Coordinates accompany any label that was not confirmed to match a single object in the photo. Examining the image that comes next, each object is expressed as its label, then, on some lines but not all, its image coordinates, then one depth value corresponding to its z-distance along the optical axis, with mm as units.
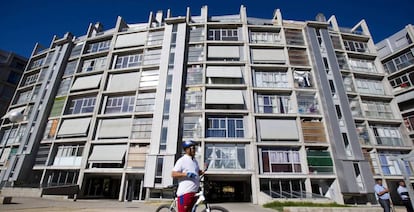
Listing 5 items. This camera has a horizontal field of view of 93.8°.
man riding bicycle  3178
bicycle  3436
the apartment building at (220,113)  16578
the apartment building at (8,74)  30056
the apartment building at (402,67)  22609
